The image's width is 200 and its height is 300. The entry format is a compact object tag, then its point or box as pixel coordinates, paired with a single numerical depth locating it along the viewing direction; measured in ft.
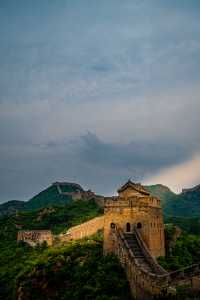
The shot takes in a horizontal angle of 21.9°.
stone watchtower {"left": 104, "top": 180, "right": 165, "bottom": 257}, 137.59
